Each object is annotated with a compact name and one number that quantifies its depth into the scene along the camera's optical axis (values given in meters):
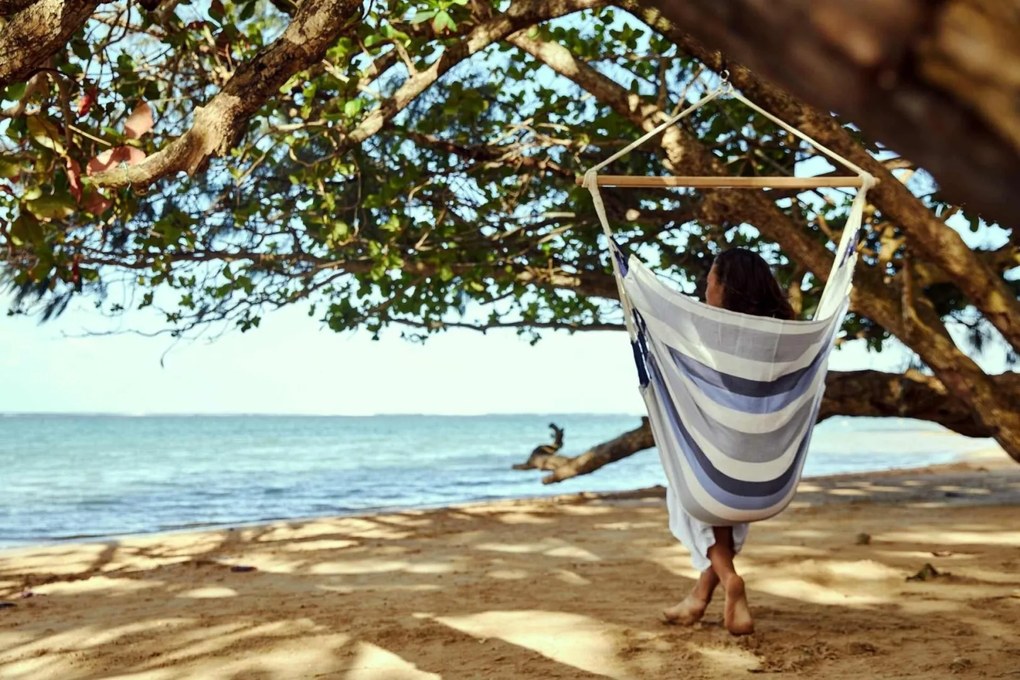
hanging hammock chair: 2.41
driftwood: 7.16
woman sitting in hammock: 2.61
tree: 2.16
